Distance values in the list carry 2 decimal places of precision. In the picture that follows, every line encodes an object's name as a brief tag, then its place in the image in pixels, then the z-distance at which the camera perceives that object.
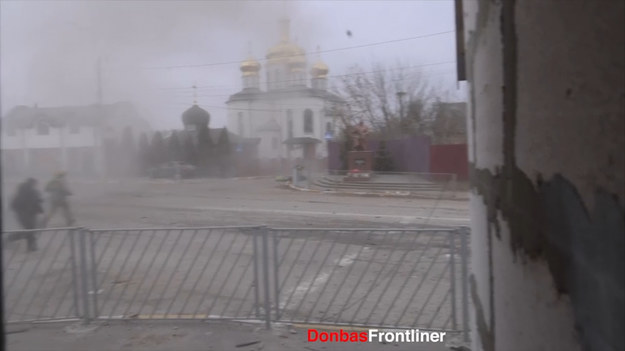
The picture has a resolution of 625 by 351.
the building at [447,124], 30.27
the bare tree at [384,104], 31.94
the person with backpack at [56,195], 11.00
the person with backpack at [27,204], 9.41
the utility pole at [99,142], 11.69
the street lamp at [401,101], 32.06
